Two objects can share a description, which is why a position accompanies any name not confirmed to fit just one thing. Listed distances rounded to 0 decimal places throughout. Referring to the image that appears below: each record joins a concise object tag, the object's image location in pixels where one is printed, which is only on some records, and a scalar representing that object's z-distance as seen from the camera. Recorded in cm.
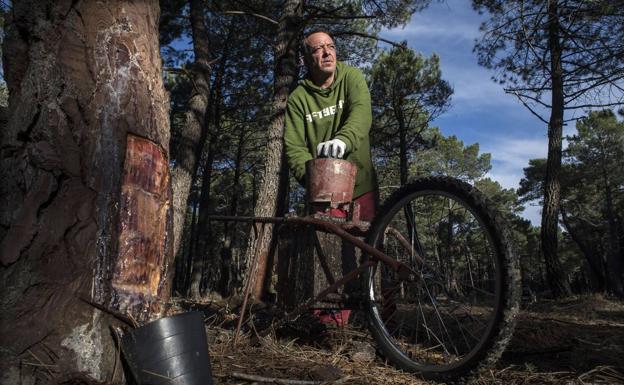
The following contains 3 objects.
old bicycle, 177
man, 318
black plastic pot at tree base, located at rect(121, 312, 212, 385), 142
